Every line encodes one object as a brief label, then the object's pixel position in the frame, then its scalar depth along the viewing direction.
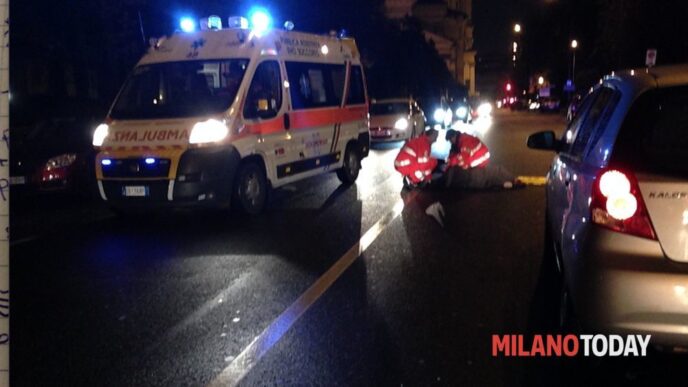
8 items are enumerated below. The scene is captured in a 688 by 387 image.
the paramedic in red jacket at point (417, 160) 11.69
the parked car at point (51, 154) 10.72
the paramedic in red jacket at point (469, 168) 11.74
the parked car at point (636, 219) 3.55
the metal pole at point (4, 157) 2.61
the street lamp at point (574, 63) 49.62
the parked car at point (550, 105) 61.38
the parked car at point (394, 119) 21.17
